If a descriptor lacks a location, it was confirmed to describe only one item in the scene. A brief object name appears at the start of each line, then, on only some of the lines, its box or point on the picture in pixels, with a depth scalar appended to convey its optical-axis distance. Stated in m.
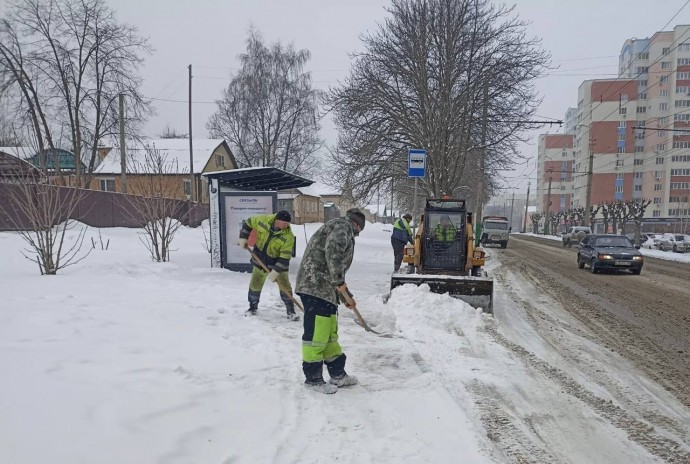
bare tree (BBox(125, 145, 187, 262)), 10.93
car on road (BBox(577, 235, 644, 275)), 15.40
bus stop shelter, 10.57
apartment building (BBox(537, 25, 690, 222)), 68.19
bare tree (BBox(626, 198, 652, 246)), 35.19
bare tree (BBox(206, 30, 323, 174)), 34.94
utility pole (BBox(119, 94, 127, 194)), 25.25
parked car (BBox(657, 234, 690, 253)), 31.97
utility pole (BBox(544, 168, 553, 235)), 70.12
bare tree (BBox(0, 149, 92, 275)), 8.38
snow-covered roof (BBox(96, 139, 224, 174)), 37.00
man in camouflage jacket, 4.15
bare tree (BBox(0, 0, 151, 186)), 24.52
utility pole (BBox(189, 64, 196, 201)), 30.55
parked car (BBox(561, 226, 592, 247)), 35.62
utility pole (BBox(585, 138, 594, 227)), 36.44
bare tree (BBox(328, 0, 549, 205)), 18.14
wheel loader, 9.80
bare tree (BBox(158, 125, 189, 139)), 66.32
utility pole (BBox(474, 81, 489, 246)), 17.94
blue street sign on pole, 10.20
